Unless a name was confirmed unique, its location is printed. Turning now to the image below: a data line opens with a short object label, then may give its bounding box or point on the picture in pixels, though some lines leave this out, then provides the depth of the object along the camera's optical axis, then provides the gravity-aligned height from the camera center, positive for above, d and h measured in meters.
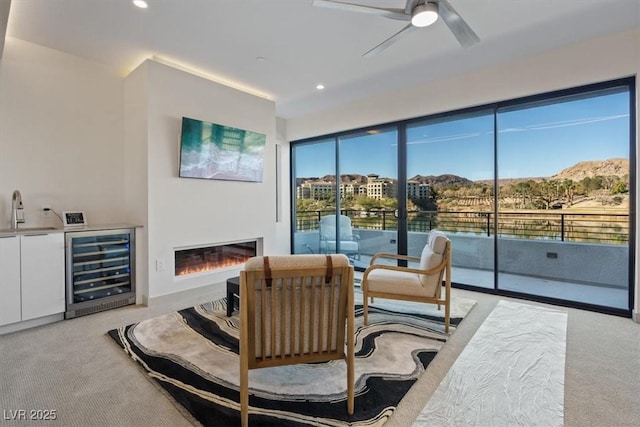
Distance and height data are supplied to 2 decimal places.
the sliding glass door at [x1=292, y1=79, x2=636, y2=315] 3.29 +0.28
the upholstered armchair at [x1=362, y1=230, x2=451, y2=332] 2.80 -0.69
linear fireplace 3.84 -0.64
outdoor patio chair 5.47 -0.48
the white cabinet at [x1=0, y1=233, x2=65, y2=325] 2.64 -0.61
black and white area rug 1.68 -1.15
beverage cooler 3.04 -0.64
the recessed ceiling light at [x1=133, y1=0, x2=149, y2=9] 2.47 +1.82
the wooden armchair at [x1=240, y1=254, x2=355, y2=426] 1.58 -0.58
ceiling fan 2.03 +1.46
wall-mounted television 3.62 +0.84
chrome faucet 2.99 +0.04
